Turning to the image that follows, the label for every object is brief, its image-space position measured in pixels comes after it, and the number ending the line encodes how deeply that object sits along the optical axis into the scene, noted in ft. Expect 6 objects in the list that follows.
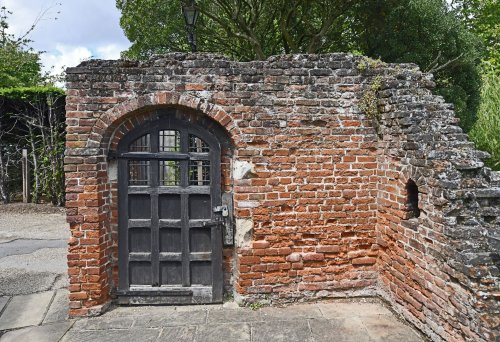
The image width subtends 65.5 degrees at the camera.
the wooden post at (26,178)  40.73
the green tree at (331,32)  34.88
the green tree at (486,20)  61.00
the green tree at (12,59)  61.77
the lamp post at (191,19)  26.32
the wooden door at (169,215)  16.38
